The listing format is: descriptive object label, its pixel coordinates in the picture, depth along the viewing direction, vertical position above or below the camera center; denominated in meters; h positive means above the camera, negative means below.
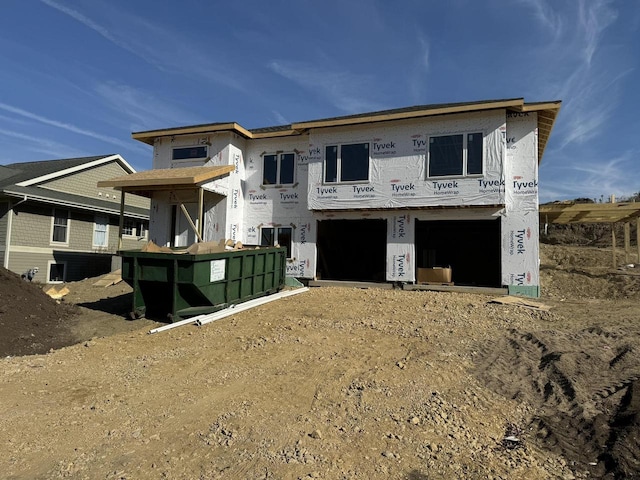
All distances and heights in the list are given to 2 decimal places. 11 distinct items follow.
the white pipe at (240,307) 8.91 -1.40
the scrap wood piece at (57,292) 13.76 -1.64
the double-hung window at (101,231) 20.38 +0.80
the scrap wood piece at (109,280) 15.89 -1.31
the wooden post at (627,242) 20.20 +1.11
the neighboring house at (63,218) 16.50 +1.29
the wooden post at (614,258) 19.51 +0.25
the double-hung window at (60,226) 18.20 +0.89
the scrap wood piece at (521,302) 10.28 -1.14
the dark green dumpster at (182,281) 8.86 -0.73
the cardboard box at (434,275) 14.35 -0.63
